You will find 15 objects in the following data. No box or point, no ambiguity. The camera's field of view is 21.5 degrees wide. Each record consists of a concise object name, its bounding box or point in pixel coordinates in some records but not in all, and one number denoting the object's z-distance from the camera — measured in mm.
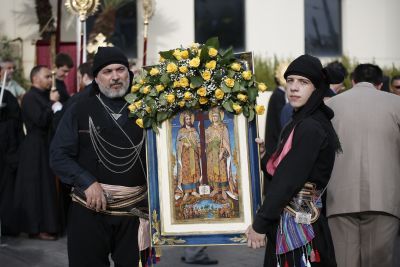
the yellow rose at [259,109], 6831
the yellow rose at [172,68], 6956
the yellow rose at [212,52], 6929
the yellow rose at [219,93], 6847
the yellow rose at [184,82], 6907
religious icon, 6956
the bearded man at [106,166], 7294
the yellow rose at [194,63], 6896
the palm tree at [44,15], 19725
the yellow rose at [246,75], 6945
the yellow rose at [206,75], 6907
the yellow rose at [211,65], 6923
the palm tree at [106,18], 19050
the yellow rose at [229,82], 6864
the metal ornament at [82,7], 15425
